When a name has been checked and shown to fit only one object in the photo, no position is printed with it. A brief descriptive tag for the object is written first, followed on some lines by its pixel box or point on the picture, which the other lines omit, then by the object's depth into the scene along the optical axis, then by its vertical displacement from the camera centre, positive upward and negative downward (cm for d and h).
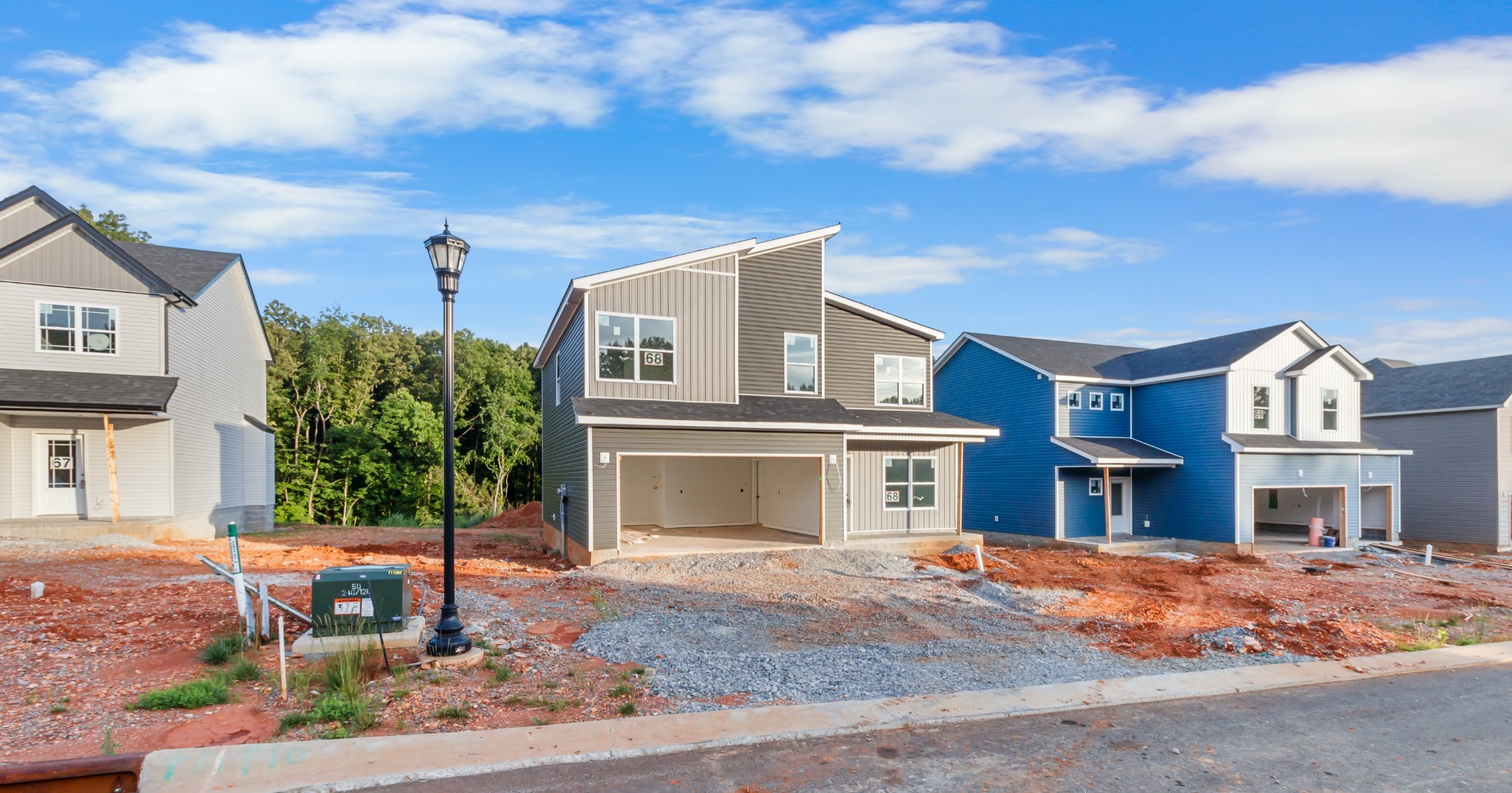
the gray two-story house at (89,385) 1808 +51
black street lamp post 857 -41
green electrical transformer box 868 -213
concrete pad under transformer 843 -252
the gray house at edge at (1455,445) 2756 -181
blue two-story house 2412 -138
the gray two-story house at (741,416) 1742 -36
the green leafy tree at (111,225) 3372 +774
